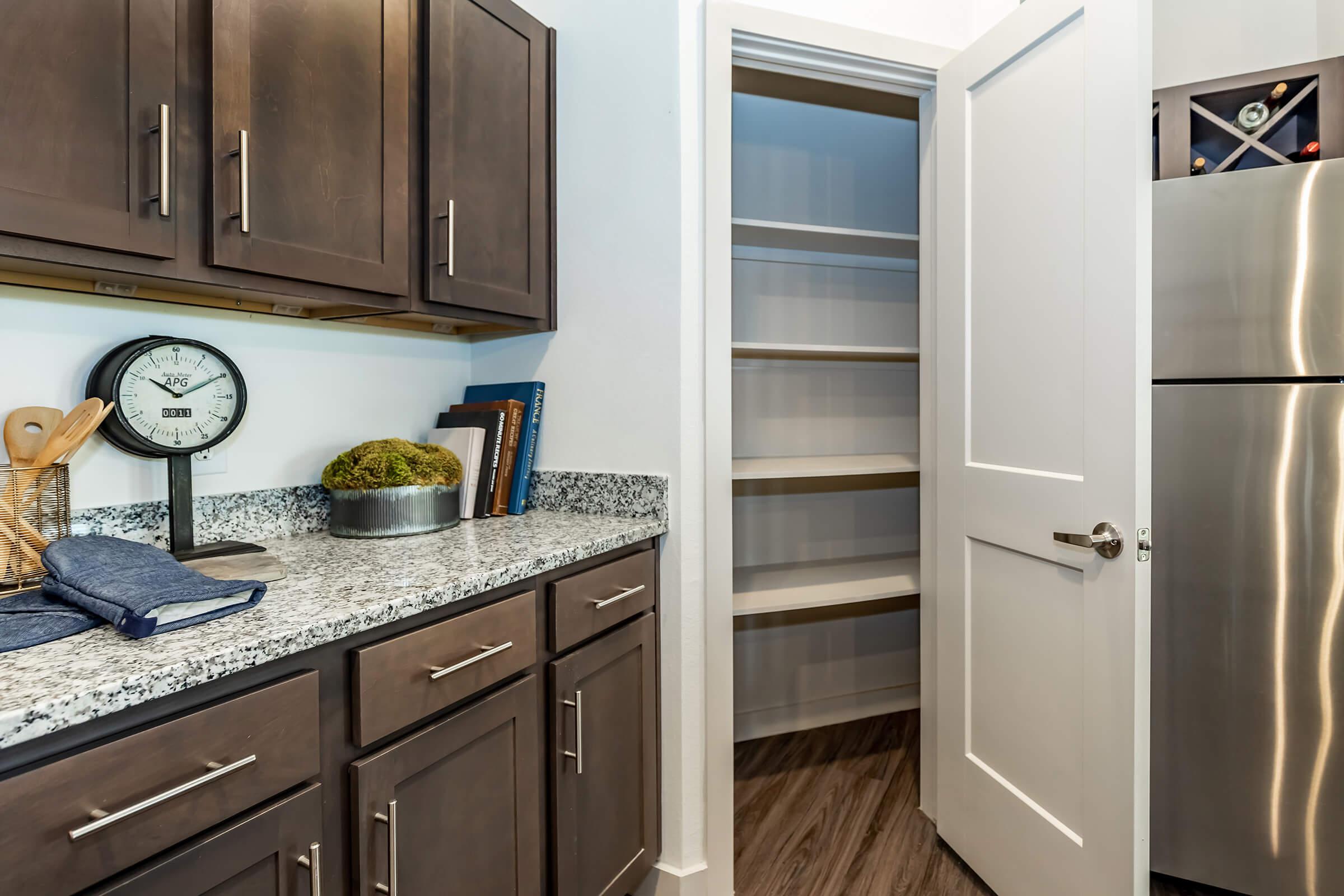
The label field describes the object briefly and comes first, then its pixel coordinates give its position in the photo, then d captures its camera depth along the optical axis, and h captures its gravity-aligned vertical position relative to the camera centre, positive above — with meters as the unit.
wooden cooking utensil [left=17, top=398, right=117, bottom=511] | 1.02 +0.01
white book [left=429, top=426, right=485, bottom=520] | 1.67 -0.02
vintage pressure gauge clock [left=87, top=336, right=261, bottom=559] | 1.17 +0.07
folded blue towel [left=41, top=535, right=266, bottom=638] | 0.77 -0.18
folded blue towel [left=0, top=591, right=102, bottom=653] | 0.75 -0.21
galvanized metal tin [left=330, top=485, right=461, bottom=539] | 1.42 -0.15
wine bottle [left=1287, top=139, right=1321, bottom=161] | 1.58 +0.68
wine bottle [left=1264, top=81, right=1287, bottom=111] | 1.61 +0.83
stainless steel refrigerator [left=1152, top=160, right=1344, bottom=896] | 1.45 -0.19
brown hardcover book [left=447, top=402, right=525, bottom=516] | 1.72 -0.02
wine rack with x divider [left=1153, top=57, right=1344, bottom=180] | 1.59 +0.78
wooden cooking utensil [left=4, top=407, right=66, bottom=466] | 1.02 +0.02
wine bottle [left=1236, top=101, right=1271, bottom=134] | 1.64 +0.78
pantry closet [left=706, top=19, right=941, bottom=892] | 2.29 +0.14
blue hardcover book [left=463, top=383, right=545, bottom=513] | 1.74 +0.02
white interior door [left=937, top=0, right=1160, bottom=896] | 1.26 +0.00
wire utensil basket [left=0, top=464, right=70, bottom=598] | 0.97 -0.12
